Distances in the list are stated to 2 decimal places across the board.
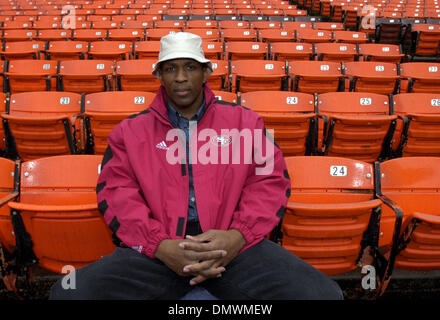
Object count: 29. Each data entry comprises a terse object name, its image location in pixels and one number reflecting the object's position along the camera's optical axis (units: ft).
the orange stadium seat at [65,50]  17.02
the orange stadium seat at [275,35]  21.49
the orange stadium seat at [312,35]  21.45
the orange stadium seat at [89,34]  20.99
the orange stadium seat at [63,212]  4.93
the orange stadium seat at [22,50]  16.61
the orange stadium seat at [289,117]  9.11
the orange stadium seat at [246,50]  17.34
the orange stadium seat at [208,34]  20.77
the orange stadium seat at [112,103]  9.62
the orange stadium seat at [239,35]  21.11
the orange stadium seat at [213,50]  17.30
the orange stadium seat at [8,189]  5.79
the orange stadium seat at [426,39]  23.13
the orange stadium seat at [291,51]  17.53
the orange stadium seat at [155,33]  20.20
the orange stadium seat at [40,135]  8.70
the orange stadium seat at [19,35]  20.61
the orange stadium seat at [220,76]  13.46
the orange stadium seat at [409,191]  5.75
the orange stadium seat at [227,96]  10.55
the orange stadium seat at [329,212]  5.13
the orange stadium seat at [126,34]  20.79
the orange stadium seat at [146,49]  17.31
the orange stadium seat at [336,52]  17.72
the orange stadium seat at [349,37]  21.50
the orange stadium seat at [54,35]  21.01
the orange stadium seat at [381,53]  17.53
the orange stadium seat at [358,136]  8.98
